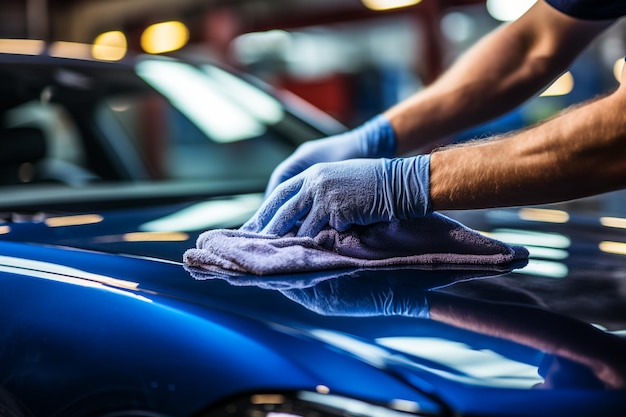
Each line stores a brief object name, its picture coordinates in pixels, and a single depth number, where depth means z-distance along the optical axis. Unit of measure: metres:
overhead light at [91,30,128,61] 10.01
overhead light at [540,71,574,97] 6.42
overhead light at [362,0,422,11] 7.20
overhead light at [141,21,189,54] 9.70
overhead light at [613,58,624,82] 6.72
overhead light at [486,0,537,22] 6.64
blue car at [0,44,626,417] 0.79
